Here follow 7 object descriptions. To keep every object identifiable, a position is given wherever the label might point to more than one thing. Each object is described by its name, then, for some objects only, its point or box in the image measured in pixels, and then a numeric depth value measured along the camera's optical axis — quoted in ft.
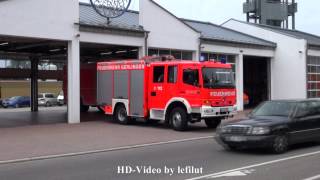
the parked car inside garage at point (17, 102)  196.03
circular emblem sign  86.42
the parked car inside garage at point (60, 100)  202.61
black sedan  43.60
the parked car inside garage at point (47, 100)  203.98
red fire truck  68.03
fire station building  77.46
